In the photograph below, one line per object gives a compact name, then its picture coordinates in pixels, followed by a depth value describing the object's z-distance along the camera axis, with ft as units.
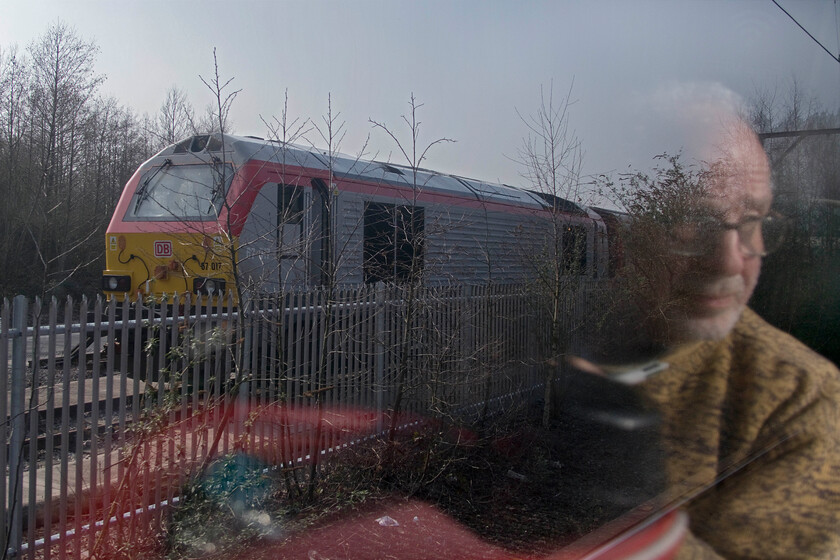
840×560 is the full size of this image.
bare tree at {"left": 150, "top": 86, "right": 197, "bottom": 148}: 80.94
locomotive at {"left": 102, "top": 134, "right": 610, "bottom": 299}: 23.31
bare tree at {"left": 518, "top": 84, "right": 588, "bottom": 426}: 25.76
